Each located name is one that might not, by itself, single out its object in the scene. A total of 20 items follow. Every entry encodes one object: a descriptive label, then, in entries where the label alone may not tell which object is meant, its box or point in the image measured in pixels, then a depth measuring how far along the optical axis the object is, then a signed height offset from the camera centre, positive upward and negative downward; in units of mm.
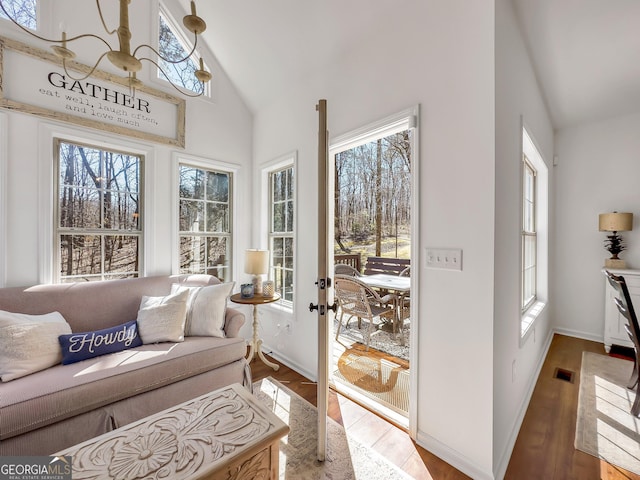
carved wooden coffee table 918 -784
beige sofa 1406 -848
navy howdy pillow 1751 -715
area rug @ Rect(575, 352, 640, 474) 1658 -1301
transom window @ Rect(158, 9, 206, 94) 2850 +2033
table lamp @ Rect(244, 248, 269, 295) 2803 -238
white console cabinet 2926 -858
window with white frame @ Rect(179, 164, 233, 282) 2988 +212
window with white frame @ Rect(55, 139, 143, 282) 2311 +240
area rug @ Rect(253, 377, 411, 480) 1495 -1304
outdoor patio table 3346 -589
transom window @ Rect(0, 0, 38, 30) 2076 +1770
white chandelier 1125 +866
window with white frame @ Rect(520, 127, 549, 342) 2785 +68
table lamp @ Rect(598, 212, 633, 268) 3045 +120
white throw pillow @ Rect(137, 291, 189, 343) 2096 -633
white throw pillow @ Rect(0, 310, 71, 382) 1562 -639
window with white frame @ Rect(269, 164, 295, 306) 3029 +112
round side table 2643 -736
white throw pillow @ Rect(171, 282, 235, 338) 2270 -611
